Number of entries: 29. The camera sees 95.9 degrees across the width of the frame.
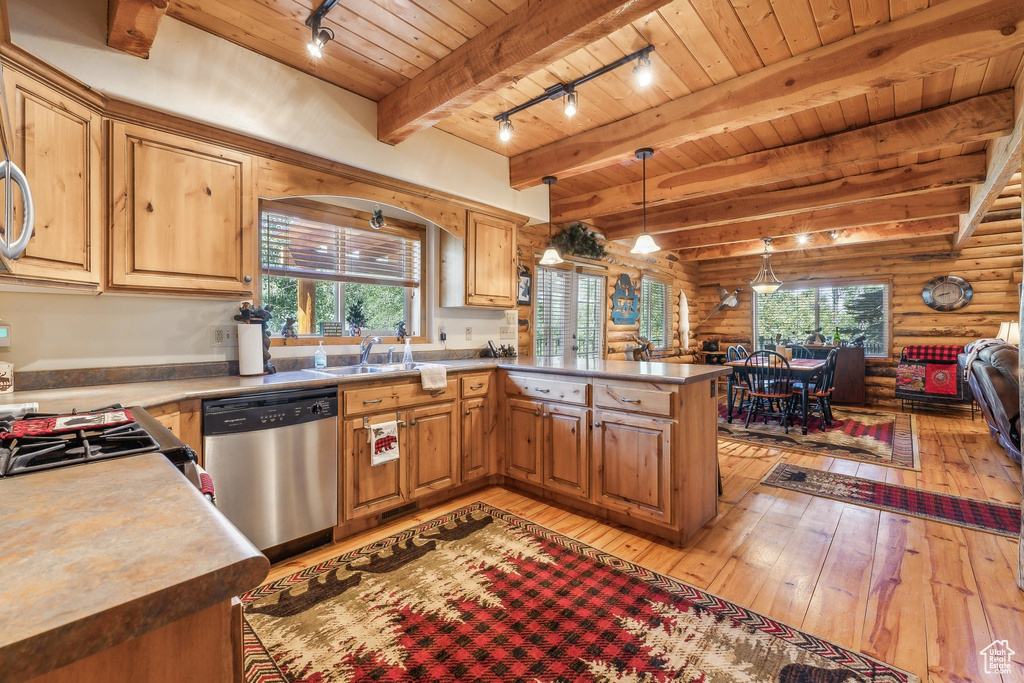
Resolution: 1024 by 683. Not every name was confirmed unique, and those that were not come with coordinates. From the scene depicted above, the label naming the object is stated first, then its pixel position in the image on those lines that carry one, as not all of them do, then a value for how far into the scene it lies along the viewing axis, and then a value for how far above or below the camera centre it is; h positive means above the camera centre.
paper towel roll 2.51 -0.06
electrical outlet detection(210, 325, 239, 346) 2.56 +0.01
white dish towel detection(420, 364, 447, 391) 2.88 -0.25
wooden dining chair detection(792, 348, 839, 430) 5.20 -0.62
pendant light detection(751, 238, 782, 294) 5.85 +0.70
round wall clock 6.18 +0.58
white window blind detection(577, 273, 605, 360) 5.48 +0.26
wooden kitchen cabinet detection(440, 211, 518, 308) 3.63 +0.59
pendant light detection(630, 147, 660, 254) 3.31 +0.67
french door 4.90 +0.26
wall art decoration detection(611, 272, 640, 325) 6.00 +0.46
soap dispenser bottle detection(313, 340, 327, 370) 2.99 -0.14
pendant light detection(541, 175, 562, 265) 3.80 +0.68
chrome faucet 3.19 -0.06
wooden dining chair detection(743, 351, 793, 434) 5.05 -0.48
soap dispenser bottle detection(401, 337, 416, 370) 3.34 -0.15
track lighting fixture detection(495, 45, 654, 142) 2.40 +1.48
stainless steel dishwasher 2.14 -0.61
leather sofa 3.33 -0.40
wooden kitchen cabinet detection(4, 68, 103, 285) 1.72 +0.65
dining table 5.00 -0.38
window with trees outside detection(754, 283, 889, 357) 6.93 +0.34
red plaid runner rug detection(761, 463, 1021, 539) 2.80 -1.11
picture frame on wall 4.49 +0.46
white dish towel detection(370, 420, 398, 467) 2.66 -0.61
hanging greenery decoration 4.93 +1.04
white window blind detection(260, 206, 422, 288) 2.96 +0.61
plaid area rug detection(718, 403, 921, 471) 4.21 -1.06
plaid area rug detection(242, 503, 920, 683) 1.64 -1.17
